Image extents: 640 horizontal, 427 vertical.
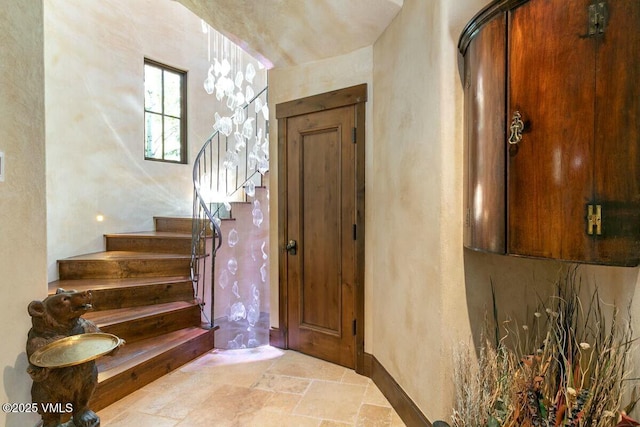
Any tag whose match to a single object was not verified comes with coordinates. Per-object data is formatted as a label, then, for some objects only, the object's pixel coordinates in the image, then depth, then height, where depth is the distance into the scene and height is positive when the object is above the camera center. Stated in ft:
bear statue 4.55 -2.27
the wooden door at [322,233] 8.76 -0.64
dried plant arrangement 3.53 -2.08
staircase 7.60 -2.75
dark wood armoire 3.16 +0.89
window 15.03 +4.74
